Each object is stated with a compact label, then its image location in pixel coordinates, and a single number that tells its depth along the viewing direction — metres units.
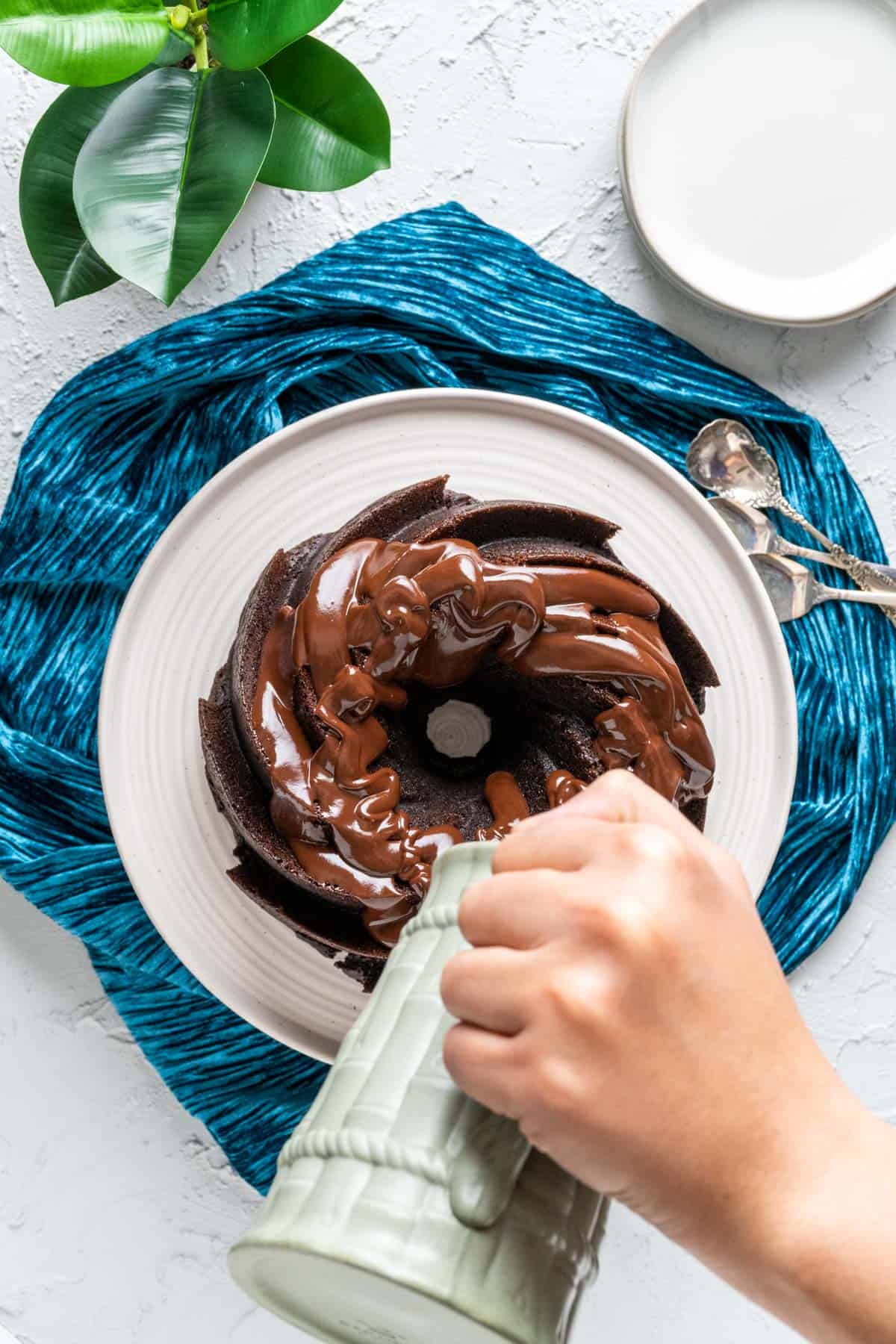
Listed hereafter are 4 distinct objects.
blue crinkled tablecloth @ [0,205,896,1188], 0.98
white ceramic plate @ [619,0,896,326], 0.99
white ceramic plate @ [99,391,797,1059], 0.93
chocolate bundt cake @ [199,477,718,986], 0.84
